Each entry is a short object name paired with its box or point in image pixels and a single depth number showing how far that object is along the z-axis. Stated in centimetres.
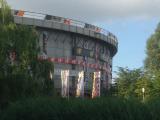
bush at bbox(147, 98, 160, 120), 1769
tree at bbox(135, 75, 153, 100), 4569
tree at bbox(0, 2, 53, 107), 3306
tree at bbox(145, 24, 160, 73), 7424
